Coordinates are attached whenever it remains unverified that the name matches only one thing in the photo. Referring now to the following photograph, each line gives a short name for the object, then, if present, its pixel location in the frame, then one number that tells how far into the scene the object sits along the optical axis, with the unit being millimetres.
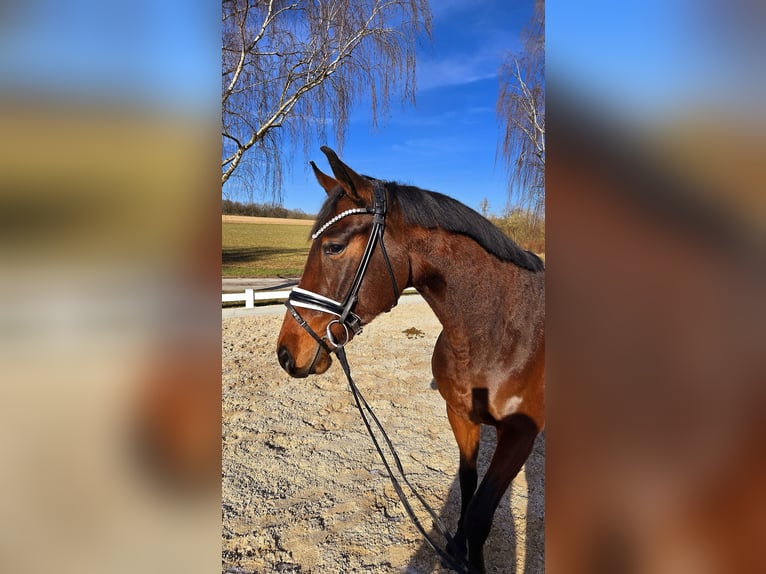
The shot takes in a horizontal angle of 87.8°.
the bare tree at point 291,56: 4371
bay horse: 1832
